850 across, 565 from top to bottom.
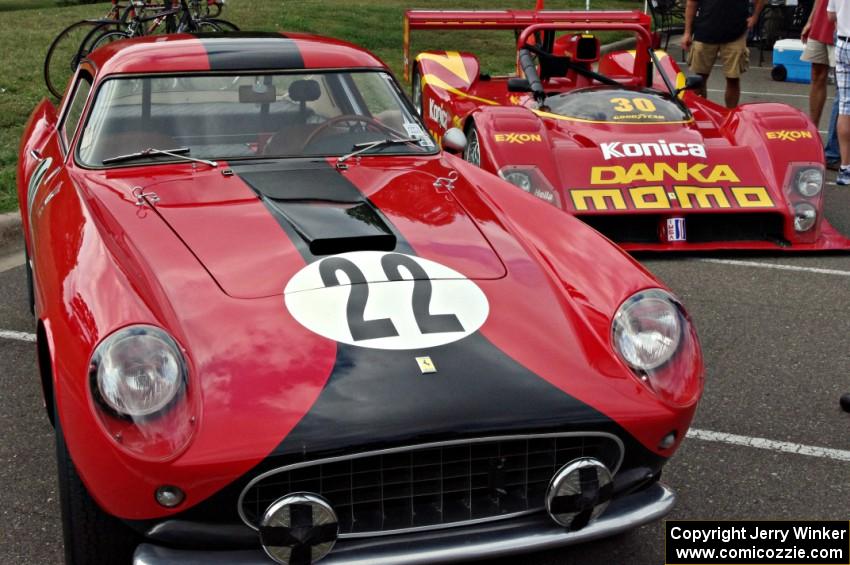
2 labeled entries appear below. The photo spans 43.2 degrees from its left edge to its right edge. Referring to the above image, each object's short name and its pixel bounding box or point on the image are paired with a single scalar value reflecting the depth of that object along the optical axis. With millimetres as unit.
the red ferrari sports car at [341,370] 2420
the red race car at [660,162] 6023
